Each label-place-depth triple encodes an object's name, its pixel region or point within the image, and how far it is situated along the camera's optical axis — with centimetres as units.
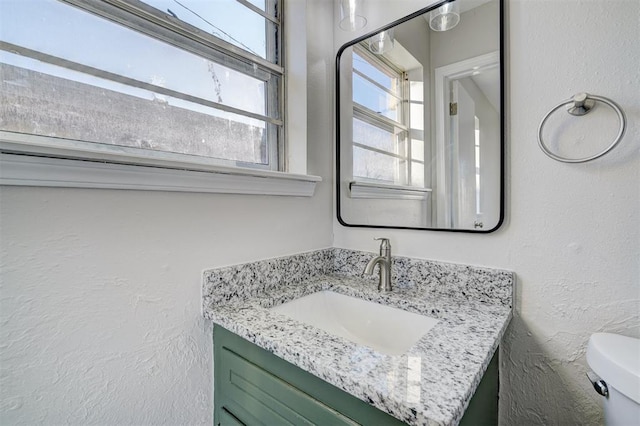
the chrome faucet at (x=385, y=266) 101
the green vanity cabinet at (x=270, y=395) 54
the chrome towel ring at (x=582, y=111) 69
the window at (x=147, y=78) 64
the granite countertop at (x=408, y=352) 46
